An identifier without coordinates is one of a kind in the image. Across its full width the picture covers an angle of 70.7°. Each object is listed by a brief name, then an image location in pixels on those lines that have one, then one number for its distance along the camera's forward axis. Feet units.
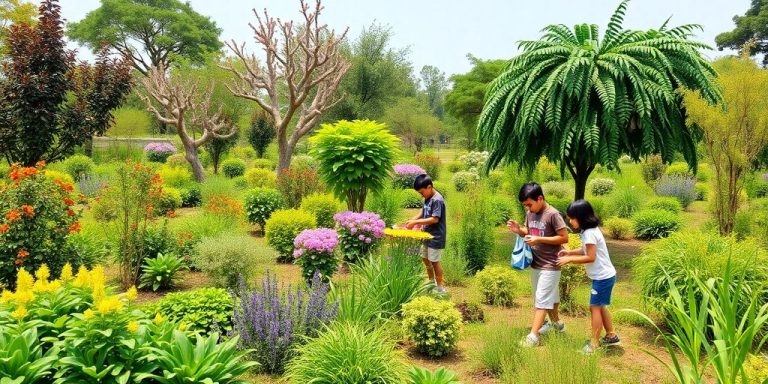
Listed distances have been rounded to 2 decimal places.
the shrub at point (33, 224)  19.69
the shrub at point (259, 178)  54.54
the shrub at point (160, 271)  22.71
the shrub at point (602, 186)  60.34
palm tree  25.46
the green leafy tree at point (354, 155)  27.81
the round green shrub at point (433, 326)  15.70
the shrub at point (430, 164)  69.77
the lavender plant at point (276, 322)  14.44
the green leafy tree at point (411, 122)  131.44
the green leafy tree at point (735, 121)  23.31
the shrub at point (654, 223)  36.65
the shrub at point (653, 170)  62.18
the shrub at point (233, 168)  72.28
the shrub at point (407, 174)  56.87
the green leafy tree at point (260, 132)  84.48
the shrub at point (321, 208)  34.42
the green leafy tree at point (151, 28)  154.61
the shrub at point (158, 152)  85.77
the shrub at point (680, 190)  51.11
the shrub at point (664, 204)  43.24
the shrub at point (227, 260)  21.65
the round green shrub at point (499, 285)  21.25
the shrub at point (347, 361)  12.46
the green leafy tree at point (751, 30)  131.03
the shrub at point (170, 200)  41.91
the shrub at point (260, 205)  37.54
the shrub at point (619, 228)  37.40
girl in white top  15.33
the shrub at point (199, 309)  15.46
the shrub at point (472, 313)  19.29
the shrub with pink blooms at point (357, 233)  24.35
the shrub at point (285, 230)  29.25
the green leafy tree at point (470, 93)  91.91
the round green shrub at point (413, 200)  48.83
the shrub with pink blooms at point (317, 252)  21.65
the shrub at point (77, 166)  60.49
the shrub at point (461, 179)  59.40
